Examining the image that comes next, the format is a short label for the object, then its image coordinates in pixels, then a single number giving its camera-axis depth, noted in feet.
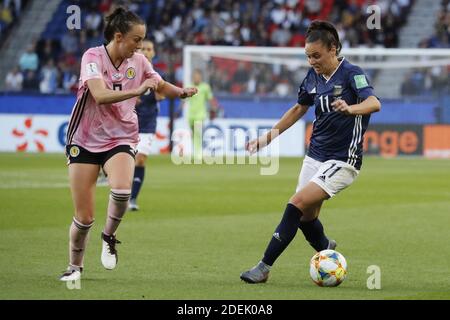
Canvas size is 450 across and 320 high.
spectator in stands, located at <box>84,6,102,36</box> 117.29
